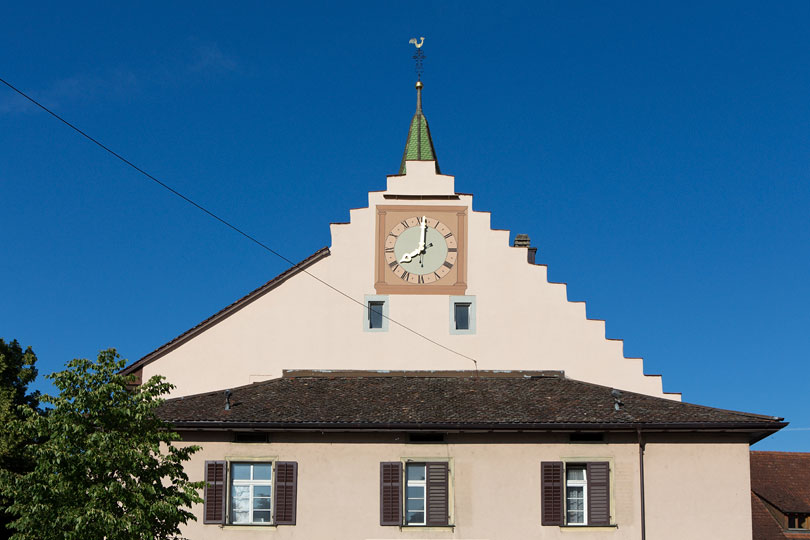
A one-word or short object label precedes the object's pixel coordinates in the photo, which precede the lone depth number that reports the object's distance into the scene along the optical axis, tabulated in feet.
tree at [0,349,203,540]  79.10
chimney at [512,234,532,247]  132.26
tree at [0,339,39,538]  111.34
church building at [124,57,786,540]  98.02
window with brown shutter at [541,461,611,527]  98.02
